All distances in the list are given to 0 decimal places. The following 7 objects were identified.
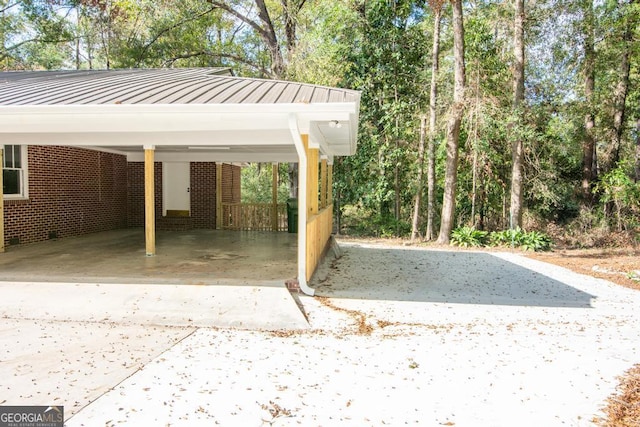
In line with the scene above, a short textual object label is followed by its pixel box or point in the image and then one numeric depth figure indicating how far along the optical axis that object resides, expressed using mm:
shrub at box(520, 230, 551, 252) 11961
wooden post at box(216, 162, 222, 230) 13438
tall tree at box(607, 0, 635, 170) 13539
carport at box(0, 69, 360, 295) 5648
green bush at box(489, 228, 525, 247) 12273
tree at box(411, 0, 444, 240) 12906
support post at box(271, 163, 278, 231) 13184
